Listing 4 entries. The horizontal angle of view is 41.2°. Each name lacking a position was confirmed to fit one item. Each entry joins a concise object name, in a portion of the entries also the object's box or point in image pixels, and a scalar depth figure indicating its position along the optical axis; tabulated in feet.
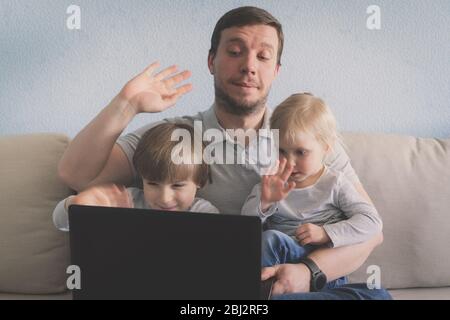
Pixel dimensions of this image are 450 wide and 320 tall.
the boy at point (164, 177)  4.98
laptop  4.59
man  4.91
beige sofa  5.16
